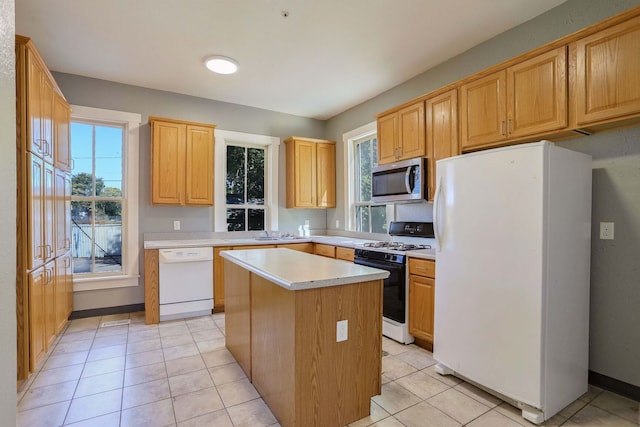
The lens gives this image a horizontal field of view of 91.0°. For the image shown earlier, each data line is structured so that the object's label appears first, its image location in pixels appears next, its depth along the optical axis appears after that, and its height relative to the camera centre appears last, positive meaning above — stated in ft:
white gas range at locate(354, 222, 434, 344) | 9.60 -1.71
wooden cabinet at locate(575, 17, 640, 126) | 6.03 +2.77
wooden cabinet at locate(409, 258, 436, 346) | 8.79 -2.49
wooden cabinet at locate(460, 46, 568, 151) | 7.10 +2.74
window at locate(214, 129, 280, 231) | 14.55 +1.45
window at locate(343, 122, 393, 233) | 14.29 +1.44
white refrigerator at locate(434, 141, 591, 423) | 6.06 -1.32
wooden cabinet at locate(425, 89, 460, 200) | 9.32 +2.54
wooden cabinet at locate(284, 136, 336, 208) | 15.61 +1.96
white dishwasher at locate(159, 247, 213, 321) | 11.65 -2.71
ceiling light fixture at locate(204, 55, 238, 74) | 10.44 +5.04
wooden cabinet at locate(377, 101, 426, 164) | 10.45 +2.74
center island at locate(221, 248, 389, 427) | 5.34 -2.36
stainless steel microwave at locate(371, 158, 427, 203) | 10.34 +1.05
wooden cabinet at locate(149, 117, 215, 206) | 12.45 +2.00
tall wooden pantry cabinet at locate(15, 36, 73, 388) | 7.11 +0.09
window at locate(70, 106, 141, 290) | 12.22 +0.49
